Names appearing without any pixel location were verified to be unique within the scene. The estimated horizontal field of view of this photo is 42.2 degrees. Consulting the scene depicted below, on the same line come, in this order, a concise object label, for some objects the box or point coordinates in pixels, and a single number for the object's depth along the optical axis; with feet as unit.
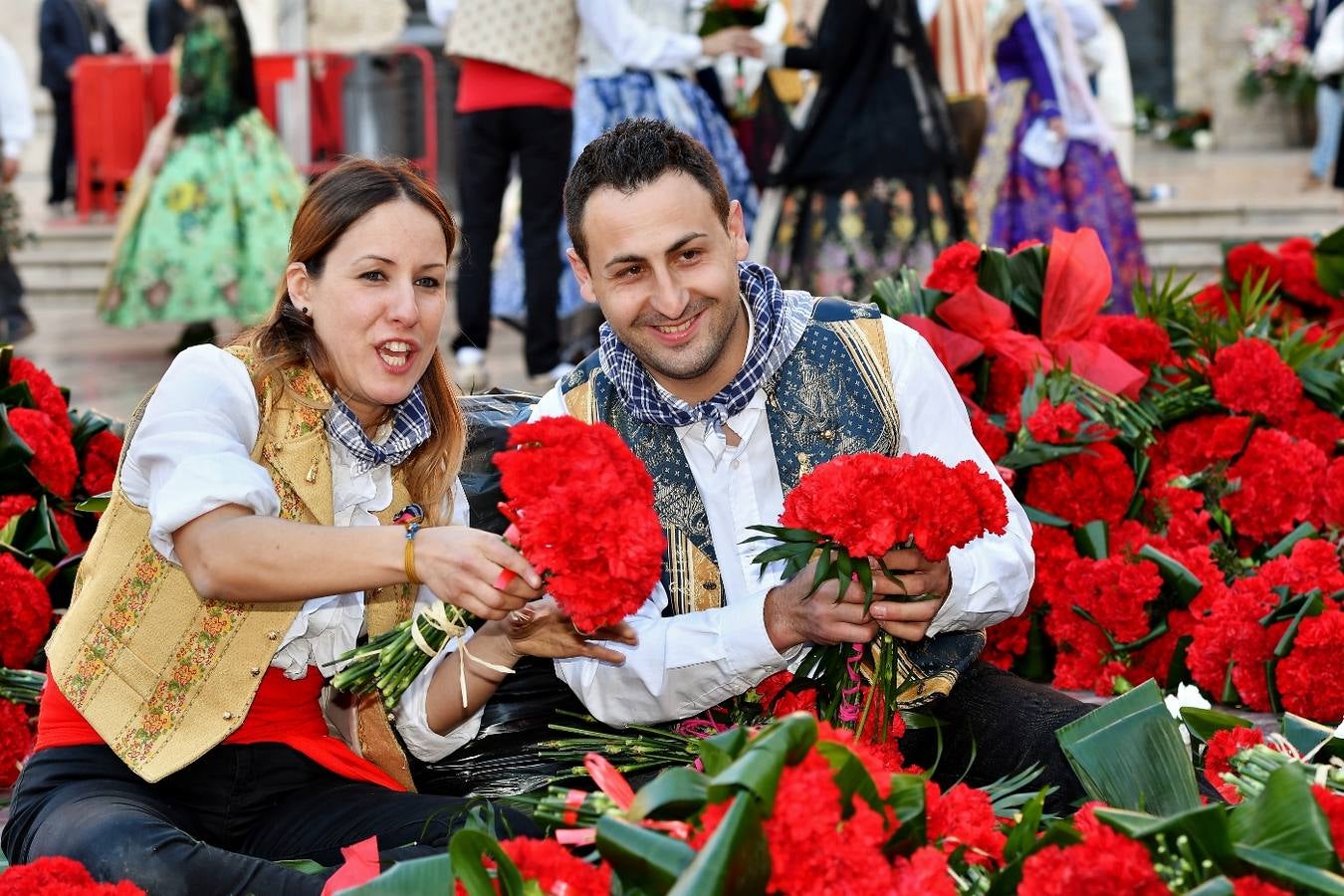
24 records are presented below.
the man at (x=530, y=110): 24.18
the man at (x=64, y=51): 48.24
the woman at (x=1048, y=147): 26.21
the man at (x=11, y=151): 31.14
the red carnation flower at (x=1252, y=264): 16.25
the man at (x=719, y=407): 9.58
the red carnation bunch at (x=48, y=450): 12.94
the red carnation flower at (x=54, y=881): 7.09
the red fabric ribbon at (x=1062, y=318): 13.29
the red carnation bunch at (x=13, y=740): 11.56
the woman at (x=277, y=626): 8.71
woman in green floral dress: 30.96
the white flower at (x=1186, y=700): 9.53
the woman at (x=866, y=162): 22.08
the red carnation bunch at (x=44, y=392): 13.73
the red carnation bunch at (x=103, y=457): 13.74
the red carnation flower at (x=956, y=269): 13.85
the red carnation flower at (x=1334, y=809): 6.11
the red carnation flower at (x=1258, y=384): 13.08
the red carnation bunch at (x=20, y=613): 11.80
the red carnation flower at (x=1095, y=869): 5.77
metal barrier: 47.19
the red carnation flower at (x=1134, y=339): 13.75
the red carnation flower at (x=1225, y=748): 8.01
